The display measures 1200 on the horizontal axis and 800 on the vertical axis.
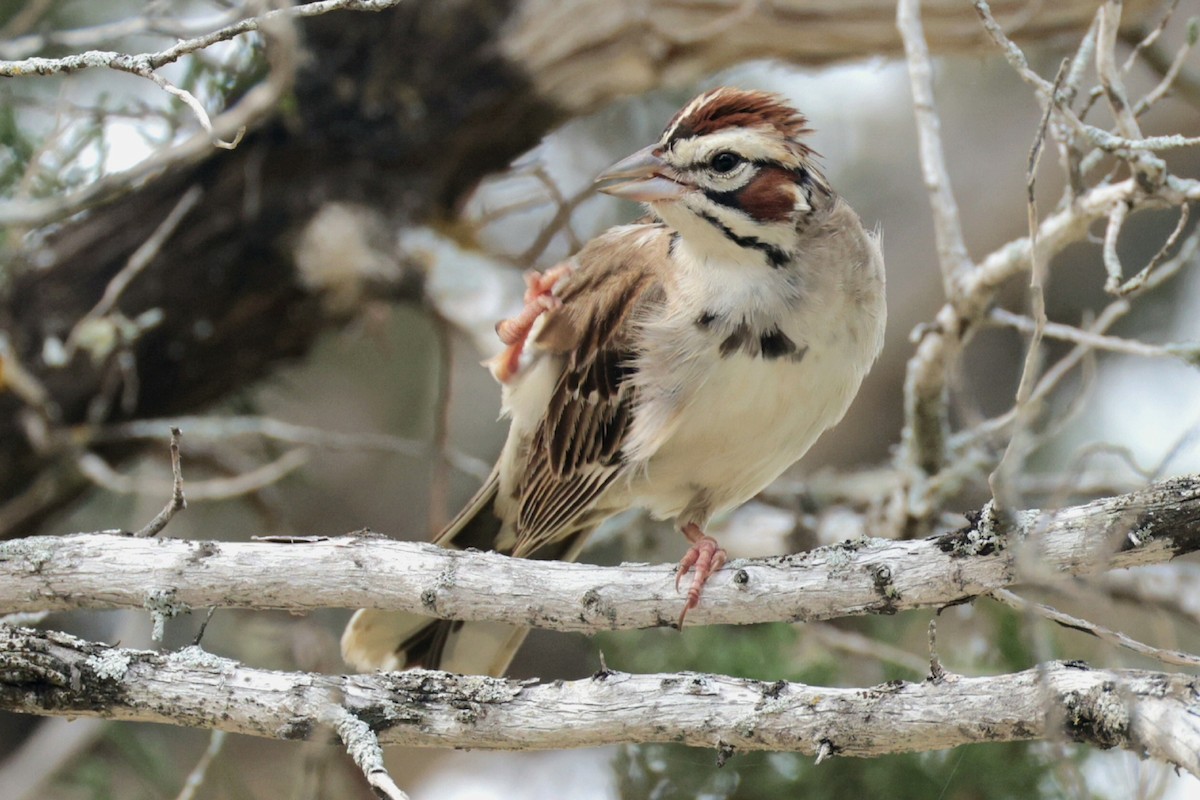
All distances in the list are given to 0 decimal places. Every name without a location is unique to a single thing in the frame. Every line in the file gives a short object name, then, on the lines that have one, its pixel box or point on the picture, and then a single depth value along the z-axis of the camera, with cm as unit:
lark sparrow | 687
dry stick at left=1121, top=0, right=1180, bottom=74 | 636
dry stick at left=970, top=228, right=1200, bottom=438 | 680
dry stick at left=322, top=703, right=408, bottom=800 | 454
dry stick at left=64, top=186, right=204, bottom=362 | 899
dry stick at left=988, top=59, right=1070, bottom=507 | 443
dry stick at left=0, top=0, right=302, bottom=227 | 764
